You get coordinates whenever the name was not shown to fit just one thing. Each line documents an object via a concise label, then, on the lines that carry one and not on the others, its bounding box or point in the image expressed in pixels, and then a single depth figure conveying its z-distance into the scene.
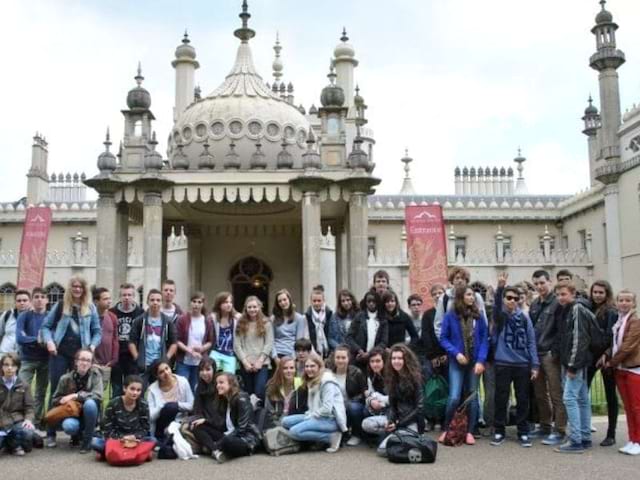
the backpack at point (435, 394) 8.53
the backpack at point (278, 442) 7.40
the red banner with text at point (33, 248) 18.52
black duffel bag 6.99
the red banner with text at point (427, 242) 18.39
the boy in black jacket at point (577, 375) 7.39
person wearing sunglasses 7.89
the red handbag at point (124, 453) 6.91
